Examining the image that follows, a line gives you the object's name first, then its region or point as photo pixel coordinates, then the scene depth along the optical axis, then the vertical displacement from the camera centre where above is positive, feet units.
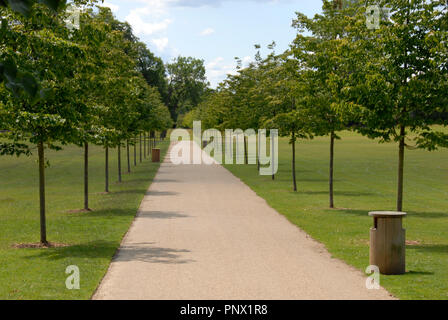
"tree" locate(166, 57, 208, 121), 421.59 +34.99
